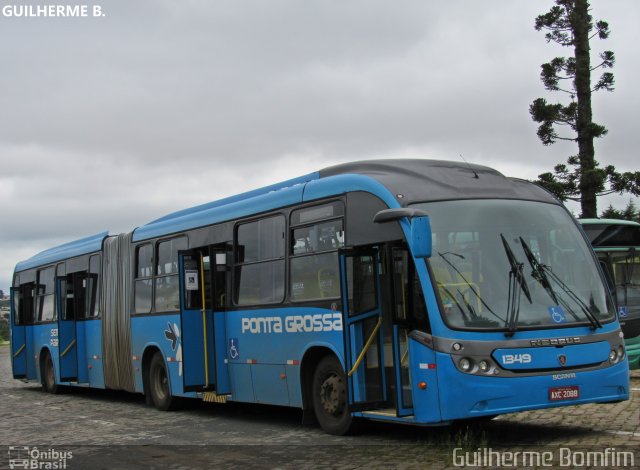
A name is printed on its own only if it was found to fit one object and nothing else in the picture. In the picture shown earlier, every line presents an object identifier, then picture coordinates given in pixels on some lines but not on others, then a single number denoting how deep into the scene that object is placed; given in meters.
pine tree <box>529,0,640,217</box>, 29.61
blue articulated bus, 9.99
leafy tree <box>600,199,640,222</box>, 41.91
